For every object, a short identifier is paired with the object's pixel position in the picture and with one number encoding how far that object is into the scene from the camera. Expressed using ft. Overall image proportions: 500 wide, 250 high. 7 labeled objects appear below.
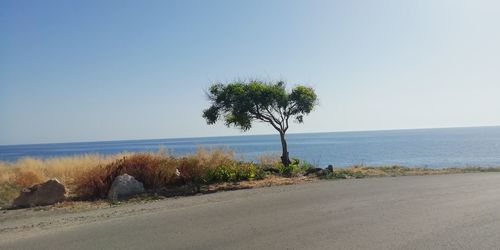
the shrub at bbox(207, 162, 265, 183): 53.01
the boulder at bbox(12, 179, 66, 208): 43.42
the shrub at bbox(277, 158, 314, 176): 60.84
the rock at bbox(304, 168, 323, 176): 59.52
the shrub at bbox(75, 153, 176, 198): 47.21
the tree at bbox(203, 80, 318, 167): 65.57
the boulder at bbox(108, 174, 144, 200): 45.21
